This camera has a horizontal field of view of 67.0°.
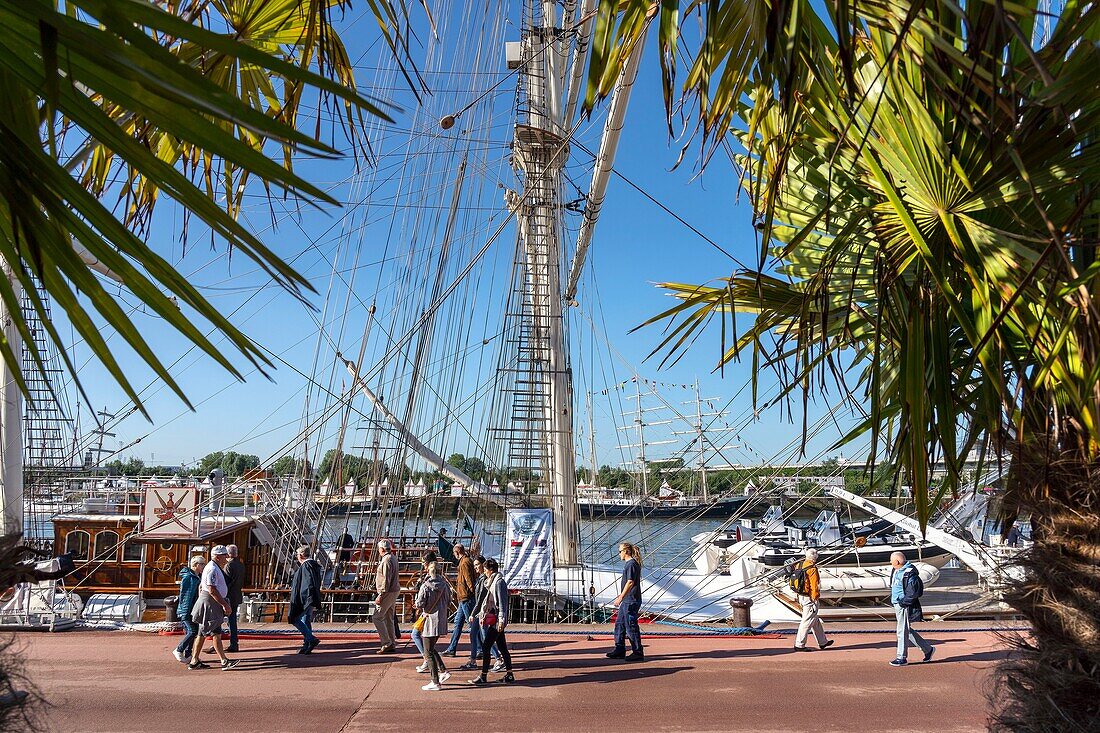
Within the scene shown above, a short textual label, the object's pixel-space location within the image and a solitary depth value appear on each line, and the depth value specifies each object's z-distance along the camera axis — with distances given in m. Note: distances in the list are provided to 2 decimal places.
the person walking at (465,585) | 9.03
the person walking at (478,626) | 8.95
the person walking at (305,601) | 9.55
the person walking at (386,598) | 9.69
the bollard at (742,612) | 11.62
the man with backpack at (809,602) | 9.78
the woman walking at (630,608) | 9.39
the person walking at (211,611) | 8.86
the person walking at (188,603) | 9.23
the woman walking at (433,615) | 8.27
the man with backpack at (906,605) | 8.90
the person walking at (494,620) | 8.57
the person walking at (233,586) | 9.70
